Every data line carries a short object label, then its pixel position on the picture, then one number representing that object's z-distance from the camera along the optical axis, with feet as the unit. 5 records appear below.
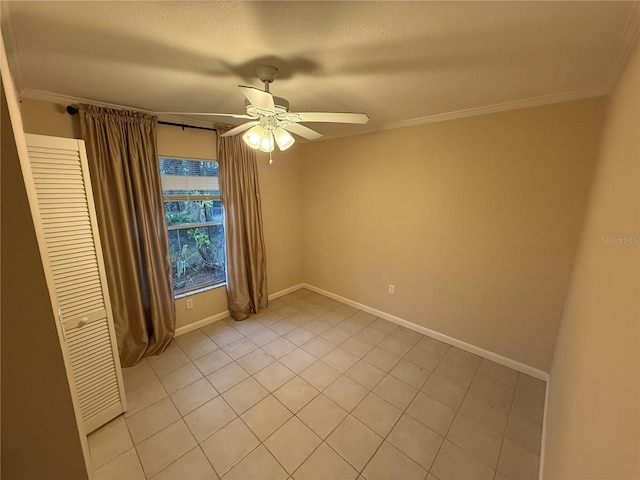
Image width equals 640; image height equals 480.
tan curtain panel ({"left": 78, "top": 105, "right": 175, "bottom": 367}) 7.15
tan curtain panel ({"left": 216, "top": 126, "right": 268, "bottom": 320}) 9.84
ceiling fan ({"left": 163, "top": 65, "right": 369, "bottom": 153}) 4.70
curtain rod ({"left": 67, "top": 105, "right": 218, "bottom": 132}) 6.63
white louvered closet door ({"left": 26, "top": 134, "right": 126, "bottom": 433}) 4.92
